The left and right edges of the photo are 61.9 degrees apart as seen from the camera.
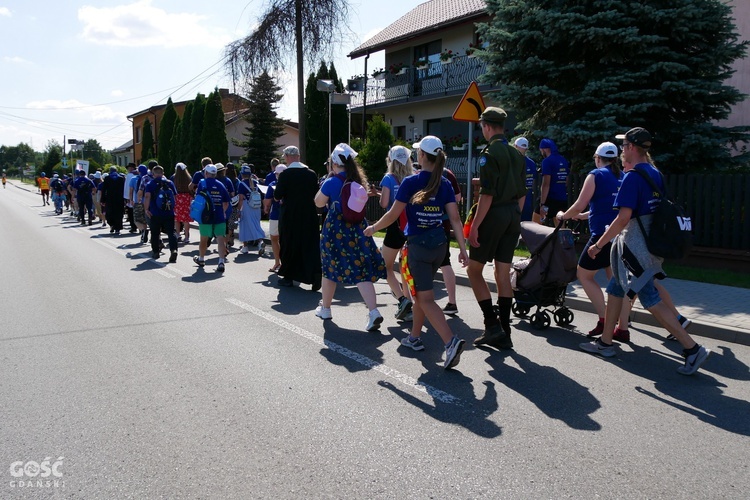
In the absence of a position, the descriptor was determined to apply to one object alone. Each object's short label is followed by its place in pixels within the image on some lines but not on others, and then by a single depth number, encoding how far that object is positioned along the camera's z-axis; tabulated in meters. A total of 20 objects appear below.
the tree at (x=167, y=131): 55.25
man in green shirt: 5.61
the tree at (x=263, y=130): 44.06
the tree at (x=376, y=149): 21.12
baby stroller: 6.47
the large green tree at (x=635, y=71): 12.05
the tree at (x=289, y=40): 19.78
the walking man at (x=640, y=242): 5.07
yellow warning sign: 10.32
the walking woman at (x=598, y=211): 6.07
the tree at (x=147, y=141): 63.69
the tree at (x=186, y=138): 48.00
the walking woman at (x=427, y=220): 5.24
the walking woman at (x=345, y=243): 6.73
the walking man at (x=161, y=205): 12.09
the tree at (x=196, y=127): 46.72
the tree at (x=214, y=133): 44.81
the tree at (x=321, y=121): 35.07
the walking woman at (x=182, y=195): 14.86
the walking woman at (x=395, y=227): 6.61
